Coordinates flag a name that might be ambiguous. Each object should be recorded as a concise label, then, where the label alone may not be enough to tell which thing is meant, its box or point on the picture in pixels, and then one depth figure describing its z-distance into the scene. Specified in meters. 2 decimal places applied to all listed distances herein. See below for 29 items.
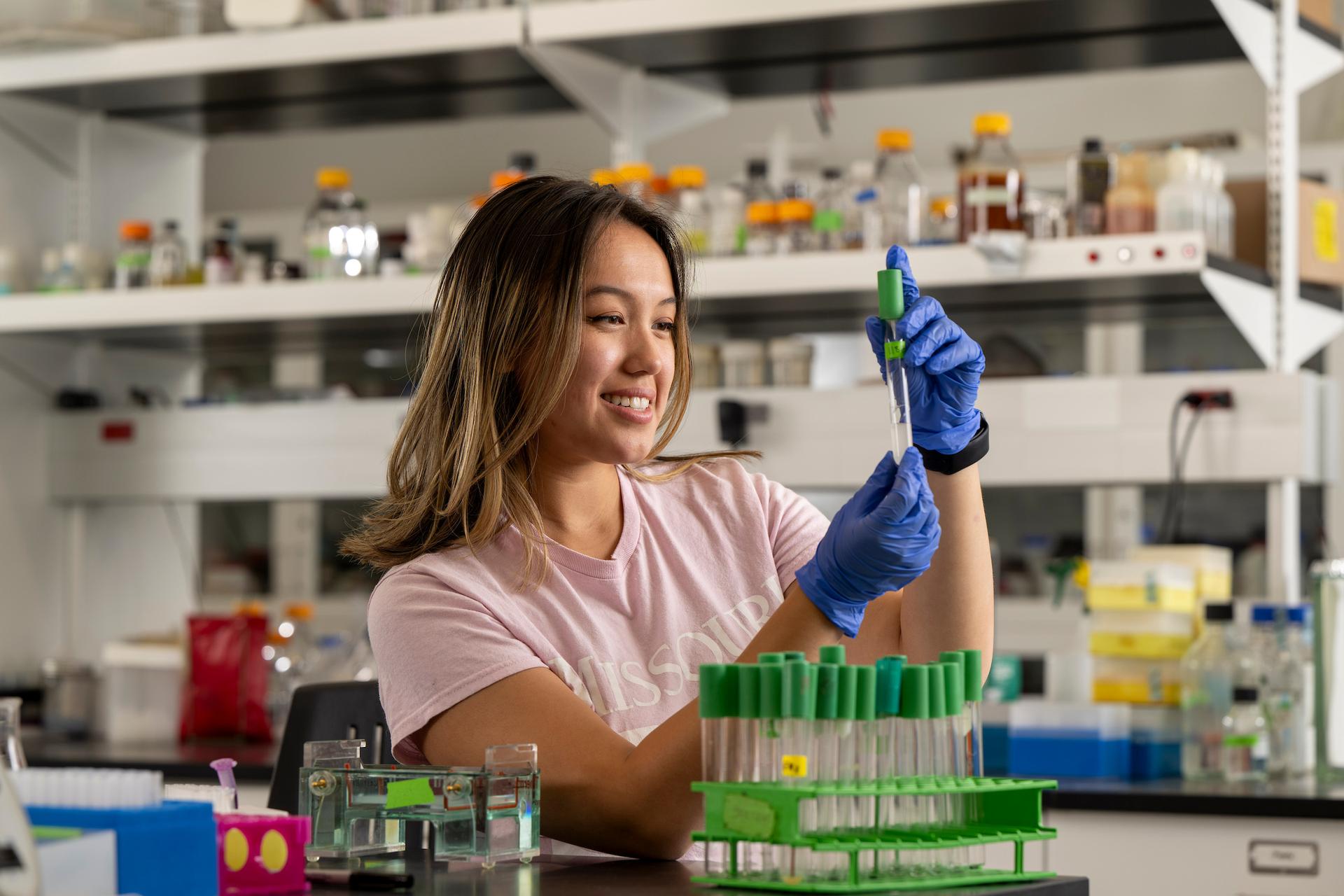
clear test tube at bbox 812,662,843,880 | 1.11
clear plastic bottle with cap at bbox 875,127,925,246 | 2.84
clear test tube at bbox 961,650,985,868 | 1.20
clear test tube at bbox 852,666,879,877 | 1.13
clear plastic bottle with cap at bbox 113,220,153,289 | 3.36
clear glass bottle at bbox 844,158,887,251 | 2.85
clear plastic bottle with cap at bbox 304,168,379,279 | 3.21
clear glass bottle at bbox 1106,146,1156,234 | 2.71
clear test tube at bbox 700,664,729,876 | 1.14
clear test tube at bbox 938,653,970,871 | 1.17
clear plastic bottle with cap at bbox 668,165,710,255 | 2.95
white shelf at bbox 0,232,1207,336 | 2.68
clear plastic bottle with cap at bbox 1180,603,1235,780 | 2.52
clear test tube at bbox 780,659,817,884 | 1.11
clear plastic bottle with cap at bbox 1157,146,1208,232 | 2.69
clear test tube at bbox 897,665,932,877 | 1.14
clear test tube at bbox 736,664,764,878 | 1.13
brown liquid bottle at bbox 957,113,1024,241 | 2.78
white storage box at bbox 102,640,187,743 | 3.21
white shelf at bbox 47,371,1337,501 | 2.74
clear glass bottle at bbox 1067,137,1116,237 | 2.75
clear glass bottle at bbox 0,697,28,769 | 1.42
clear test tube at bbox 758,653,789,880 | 1.12
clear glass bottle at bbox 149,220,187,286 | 3.36
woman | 1.45
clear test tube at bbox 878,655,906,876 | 1.14
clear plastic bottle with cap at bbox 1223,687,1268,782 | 2.48
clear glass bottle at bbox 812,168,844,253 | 2.88
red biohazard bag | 3.14
